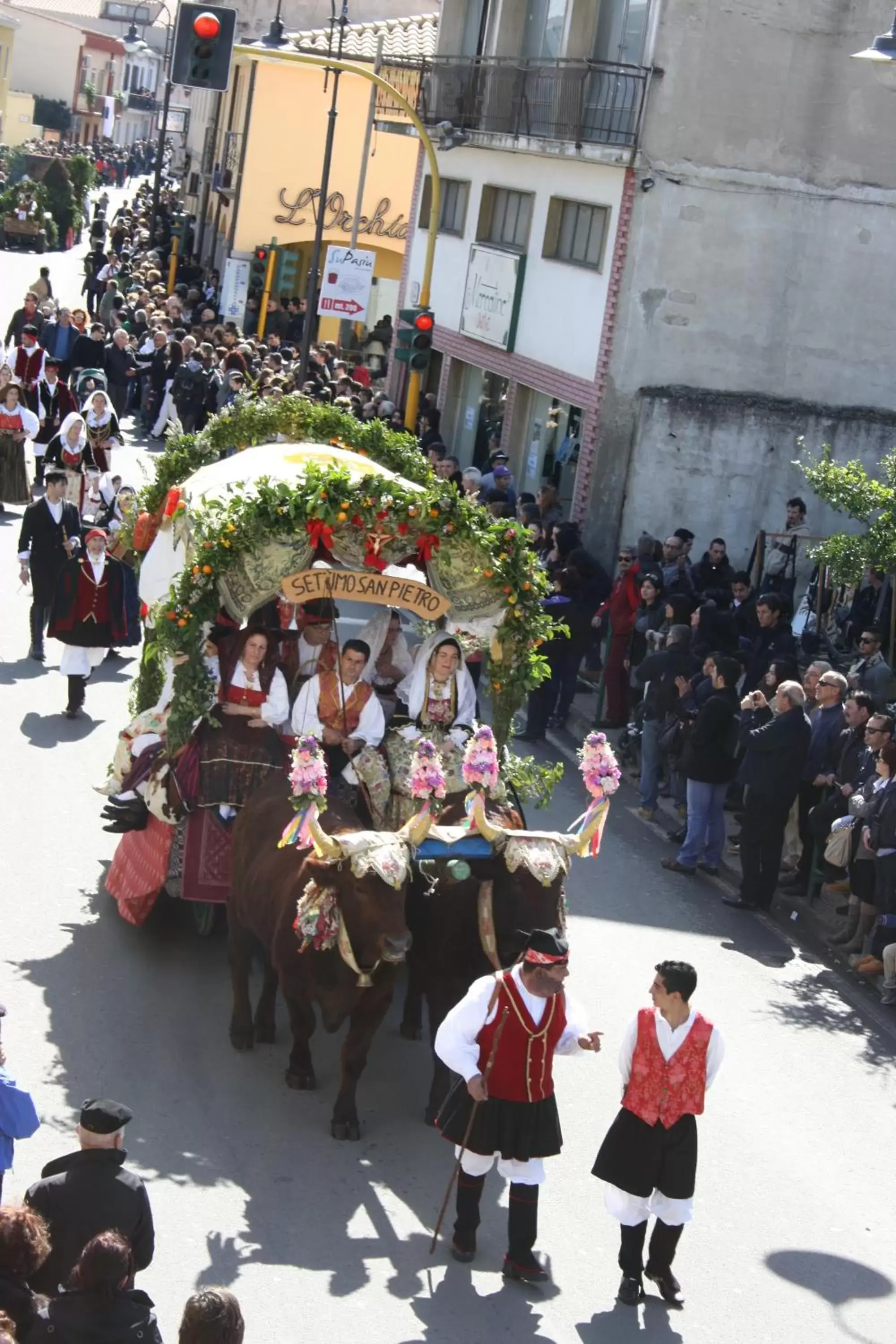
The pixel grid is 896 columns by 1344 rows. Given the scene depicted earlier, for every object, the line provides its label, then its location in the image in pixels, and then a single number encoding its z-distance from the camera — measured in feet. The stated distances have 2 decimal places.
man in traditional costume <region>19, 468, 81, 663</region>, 54.08
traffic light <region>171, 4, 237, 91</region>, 57.06
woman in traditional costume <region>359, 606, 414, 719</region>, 38.42
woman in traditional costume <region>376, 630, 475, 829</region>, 35.58
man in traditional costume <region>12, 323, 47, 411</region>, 81.41
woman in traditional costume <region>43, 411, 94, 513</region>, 61.31
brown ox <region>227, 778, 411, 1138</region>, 28.60
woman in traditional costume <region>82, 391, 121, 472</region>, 64.03
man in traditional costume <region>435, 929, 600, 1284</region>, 25.68
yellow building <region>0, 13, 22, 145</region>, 283.59
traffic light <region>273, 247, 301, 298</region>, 129.90
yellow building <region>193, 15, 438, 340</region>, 147.33
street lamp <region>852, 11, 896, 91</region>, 45.06
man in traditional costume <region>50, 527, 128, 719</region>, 50.60
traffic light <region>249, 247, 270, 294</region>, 116.98
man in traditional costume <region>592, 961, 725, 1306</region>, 25.62
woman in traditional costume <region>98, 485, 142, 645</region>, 51.62
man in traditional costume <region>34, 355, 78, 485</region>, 79.77
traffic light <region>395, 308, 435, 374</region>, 80.69
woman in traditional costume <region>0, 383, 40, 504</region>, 73.87
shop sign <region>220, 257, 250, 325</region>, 118.01
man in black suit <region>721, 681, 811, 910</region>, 43.88
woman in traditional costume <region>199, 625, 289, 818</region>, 35.50
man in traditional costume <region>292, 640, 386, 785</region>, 35.91
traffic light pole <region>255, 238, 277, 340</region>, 118.83
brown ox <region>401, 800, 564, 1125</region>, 29.01
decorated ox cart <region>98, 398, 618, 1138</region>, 29.12
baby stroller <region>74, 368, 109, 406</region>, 80.53
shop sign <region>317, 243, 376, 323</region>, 90.53
